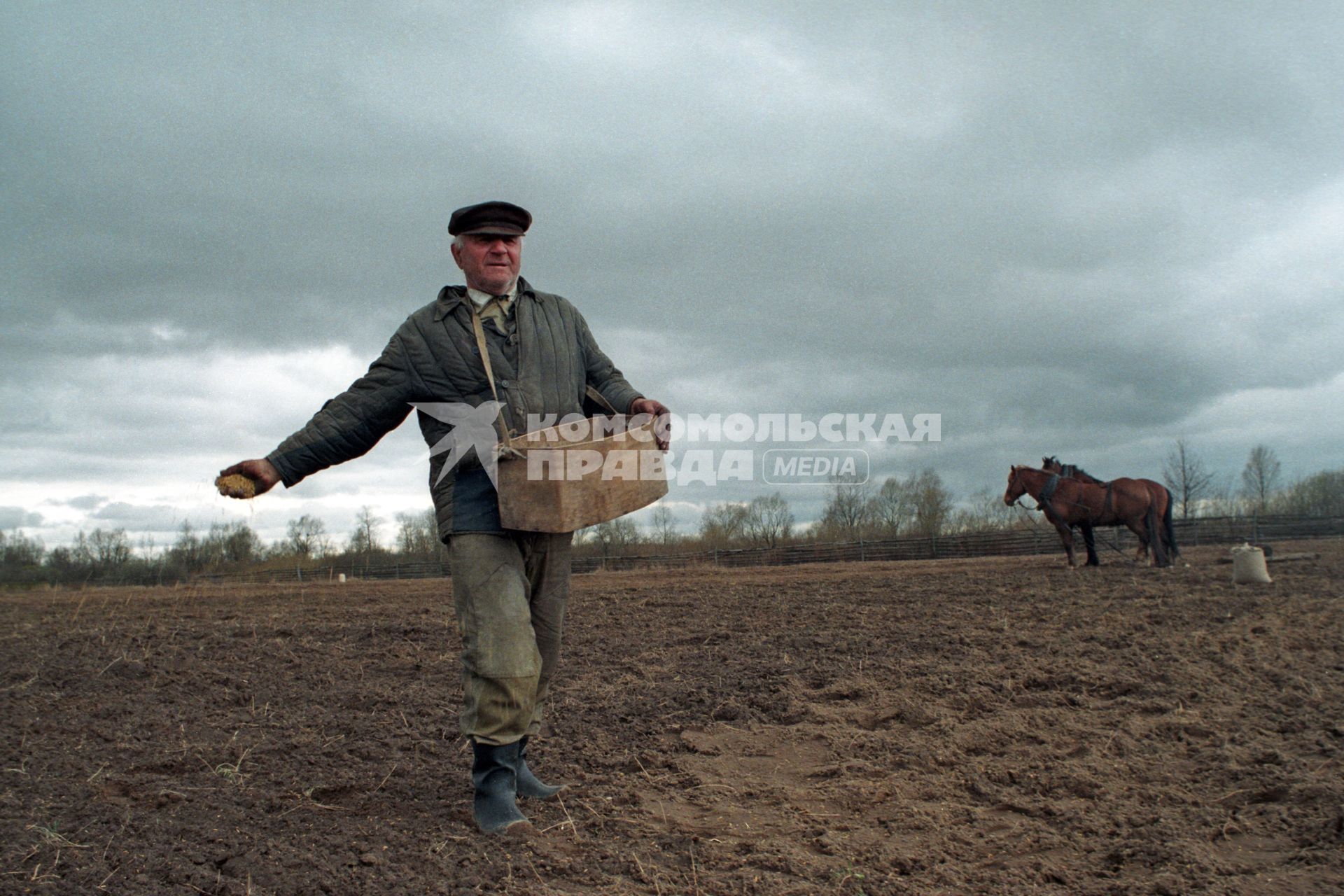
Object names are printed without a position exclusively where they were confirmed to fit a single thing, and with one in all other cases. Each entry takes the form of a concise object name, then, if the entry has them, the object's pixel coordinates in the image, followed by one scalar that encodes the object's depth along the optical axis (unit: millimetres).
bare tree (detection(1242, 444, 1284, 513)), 53781
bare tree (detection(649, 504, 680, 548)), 47756
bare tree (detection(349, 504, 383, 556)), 50000
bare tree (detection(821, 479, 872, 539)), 50281
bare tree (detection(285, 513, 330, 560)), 37156
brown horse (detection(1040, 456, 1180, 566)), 15359
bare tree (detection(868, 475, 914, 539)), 48441
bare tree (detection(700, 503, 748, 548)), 47656
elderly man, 3045
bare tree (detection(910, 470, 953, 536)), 46406
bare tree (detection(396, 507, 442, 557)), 52125
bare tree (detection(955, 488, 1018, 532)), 46797
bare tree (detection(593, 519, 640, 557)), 44541
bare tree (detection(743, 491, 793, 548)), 46562
